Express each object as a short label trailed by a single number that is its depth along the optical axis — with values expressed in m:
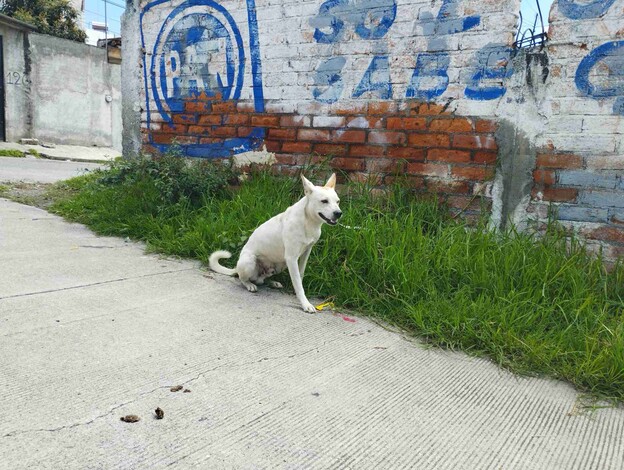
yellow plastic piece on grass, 3.04
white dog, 2.89
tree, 16.97
